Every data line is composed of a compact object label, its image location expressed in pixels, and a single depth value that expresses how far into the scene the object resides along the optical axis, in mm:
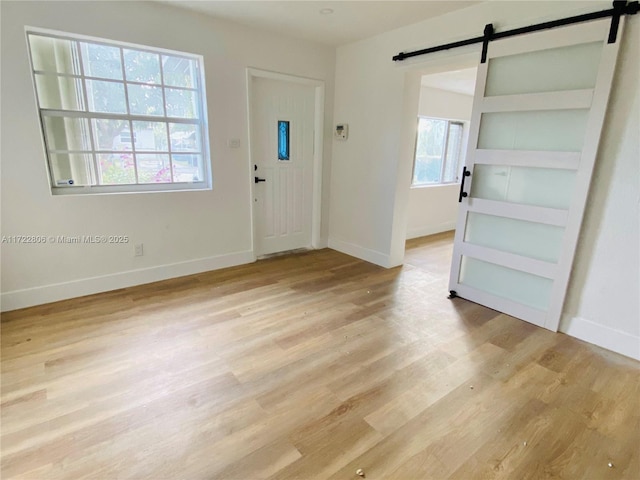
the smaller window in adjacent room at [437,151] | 5500
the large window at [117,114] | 2801
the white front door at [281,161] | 3941
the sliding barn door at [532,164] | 2350
